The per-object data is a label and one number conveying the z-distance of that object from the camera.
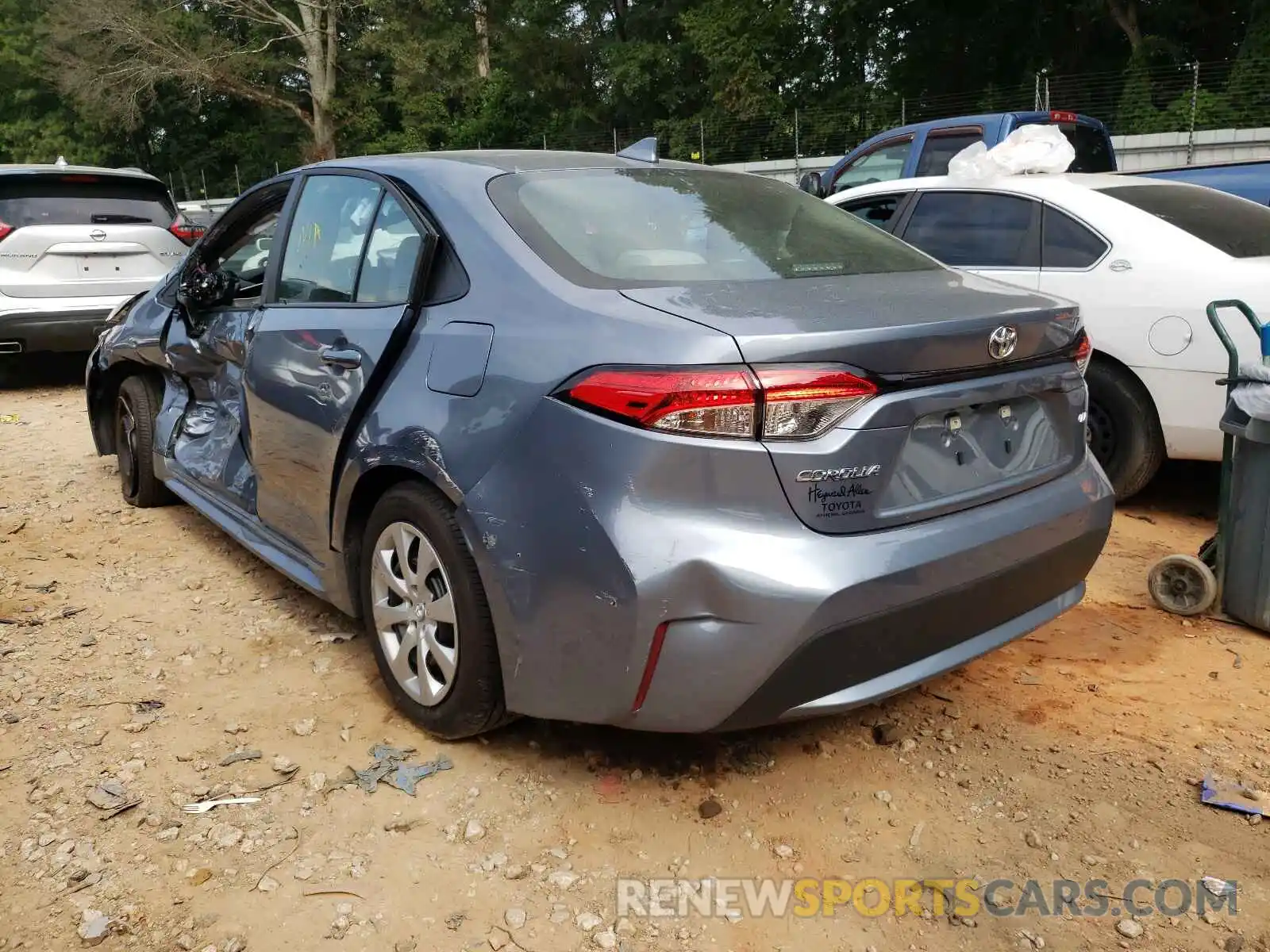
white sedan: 4.39
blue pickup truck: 8.27
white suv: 7.88
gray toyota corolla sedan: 2.22
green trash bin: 3.52
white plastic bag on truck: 5.57
